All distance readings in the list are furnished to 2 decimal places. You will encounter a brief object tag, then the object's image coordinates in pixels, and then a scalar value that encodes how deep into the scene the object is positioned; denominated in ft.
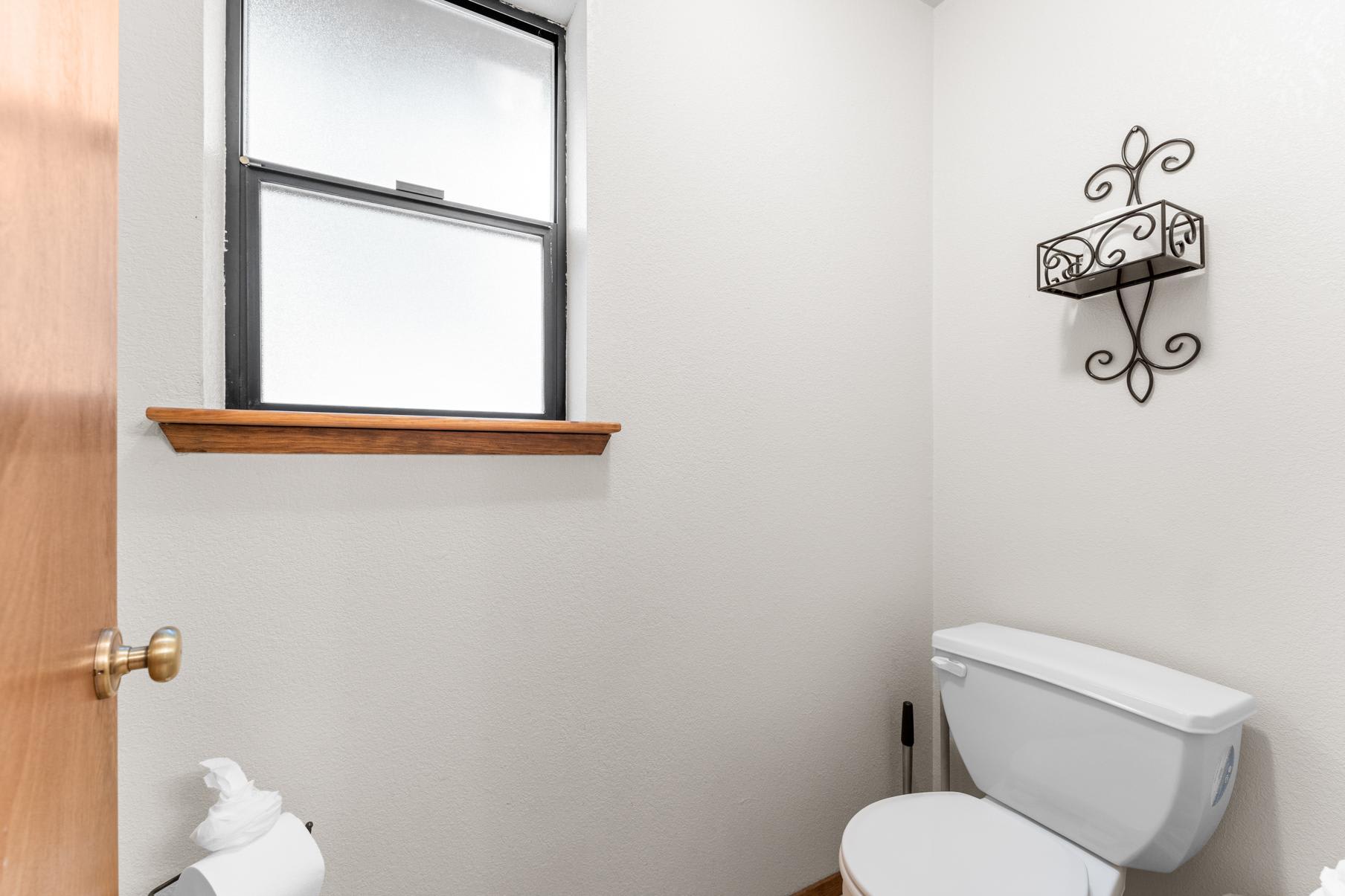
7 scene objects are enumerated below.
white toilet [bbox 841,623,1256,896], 3.29
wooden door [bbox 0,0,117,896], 0.91
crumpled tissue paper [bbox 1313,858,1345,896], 1.89
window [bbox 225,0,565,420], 3.35
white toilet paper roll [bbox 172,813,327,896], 2.47
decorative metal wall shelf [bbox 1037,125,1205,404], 3.84
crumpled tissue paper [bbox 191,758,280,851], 2.59
